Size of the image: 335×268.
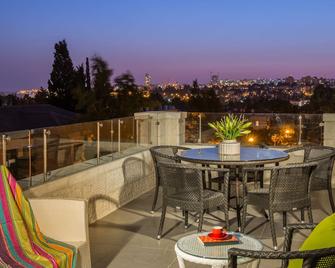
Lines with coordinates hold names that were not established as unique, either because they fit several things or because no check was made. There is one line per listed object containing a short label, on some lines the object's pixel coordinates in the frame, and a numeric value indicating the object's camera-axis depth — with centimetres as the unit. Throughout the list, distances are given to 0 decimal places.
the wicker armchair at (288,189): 493
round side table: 313
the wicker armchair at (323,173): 571
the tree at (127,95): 3400
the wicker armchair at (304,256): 230
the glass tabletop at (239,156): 559
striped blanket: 326
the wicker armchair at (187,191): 495
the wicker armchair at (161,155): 607
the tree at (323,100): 3151
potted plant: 594
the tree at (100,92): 3347
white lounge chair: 372
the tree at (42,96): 4647
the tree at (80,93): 3534
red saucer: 338
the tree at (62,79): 4491
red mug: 340
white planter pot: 593
